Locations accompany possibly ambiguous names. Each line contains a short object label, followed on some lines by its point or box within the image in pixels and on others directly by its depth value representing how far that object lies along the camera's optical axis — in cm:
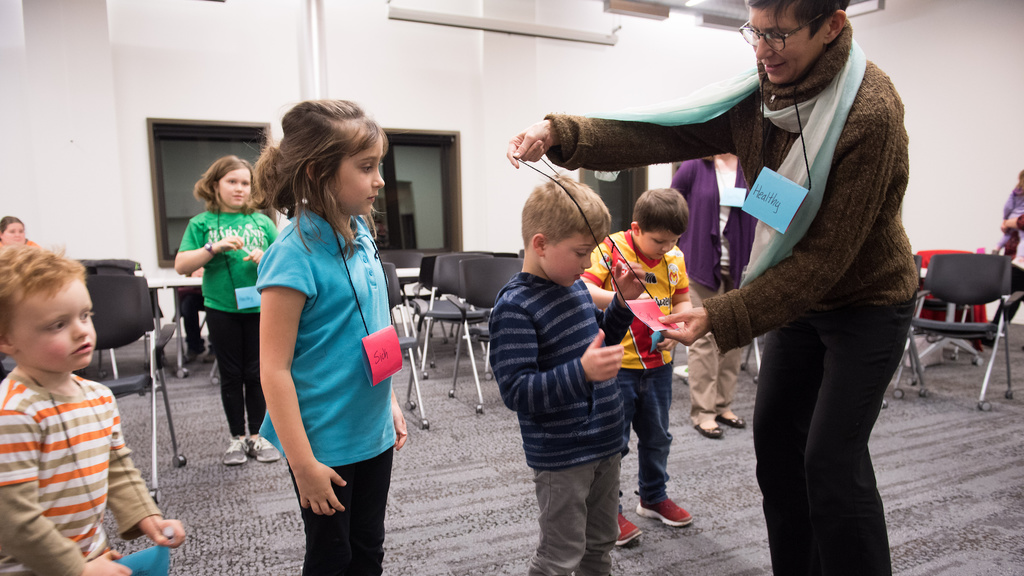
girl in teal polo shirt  103
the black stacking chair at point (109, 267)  442
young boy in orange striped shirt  88
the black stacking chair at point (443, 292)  420
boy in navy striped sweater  121
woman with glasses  106
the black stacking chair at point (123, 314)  248
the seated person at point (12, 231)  450
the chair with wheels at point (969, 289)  360
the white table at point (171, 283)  372
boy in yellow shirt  188
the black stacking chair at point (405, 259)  593
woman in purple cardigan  301
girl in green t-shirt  257
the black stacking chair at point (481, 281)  389
